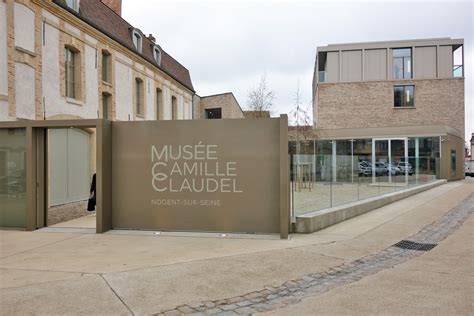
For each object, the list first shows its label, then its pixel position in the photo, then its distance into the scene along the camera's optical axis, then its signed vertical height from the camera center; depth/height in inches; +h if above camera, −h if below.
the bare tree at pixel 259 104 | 1190.3 +169.5
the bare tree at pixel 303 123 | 974.7 +94.6
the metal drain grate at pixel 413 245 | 282.8 -67.9
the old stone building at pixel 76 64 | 497.4 +167.3
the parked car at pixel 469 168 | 1600.9 -49.5
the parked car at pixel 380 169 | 579.9 -18.3
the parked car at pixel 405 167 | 671.1 -18.3
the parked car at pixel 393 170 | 618.5 -21.2
